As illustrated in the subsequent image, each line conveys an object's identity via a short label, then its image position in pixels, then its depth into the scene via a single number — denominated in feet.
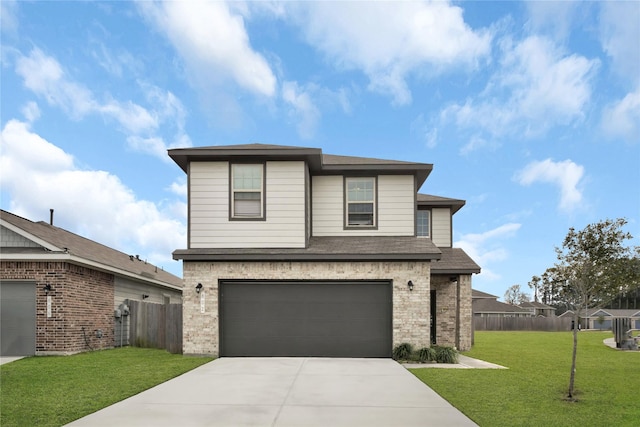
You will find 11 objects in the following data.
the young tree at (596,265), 32.04
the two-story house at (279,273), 45.39
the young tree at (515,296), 287.34
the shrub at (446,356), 43.45
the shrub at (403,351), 44.04
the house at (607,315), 175.11
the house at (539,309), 211.49
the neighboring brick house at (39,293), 46.78
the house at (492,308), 177.68
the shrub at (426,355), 43.34
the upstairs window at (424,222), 61.41
